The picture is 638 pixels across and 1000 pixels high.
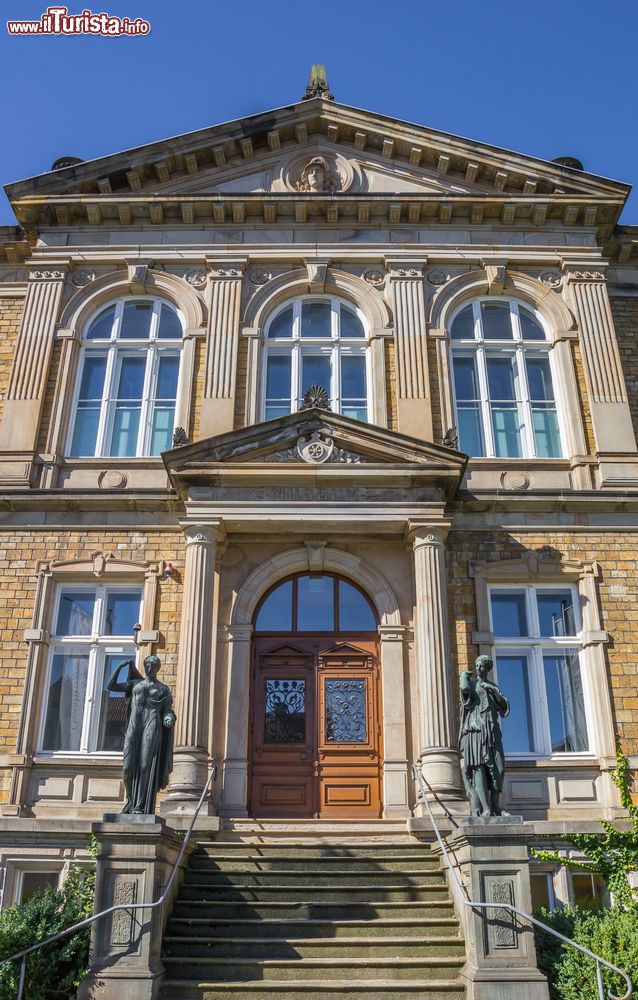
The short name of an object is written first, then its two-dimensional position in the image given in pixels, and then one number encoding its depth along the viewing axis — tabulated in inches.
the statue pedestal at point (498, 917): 350.0
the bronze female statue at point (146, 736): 394.3
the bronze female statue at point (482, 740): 397.1
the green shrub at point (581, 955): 353.1
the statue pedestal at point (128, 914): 348.5
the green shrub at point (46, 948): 365.4
